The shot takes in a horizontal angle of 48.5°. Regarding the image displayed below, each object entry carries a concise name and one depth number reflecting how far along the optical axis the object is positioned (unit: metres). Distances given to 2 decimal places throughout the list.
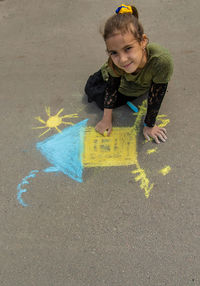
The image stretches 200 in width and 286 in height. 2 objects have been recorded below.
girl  1.31
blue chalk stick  2.06
